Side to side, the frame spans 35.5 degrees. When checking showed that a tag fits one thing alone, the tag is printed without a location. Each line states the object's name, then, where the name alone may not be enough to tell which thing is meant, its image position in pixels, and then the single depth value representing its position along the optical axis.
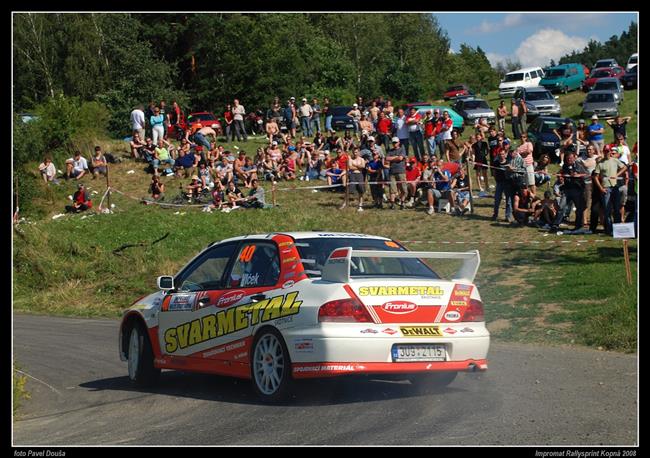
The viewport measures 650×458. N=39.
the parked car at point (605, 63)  66.99
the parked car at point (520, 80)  64.75
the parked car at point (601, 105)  46.69
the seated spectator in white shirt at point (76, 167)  31.83
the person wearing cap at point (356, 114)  37.38
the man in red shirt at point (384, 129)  32.31
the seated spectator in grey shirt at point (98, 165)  31.91
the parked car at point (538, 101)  45.00
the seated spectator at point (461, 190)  25.09
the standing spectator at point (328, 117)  43.45
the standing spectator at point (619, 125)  28.53
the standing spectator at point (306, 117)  40.09
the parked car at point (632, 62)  67.79
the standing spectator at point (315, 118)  41.00
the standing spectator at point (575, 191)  21.70
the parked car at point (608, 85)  50.94
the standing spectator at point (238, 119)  39.48
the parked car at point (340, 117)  46.35
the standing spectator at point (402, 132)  29.73
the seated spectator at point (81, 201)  28.56
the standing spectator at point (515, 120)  37.31
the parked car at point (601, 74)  60.00
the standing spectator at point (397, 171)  25.84
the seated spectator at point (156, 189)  29.25
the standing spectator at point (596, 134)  26.45
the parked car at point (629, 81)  59.53
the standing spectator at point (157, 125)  33.06
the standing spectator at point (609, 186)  20.58
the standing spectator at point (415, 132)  29.62
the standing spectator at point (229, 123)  40.00
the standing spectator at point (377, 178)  26.28
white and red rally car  8.73
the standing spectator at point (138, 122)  33.94
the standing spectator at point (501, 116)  39.18
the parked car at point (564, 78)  61.78
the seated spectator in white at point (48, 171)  31.50
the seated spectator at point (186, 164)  31.05
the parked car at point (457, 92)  74.38
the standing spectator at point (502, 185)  23.38
